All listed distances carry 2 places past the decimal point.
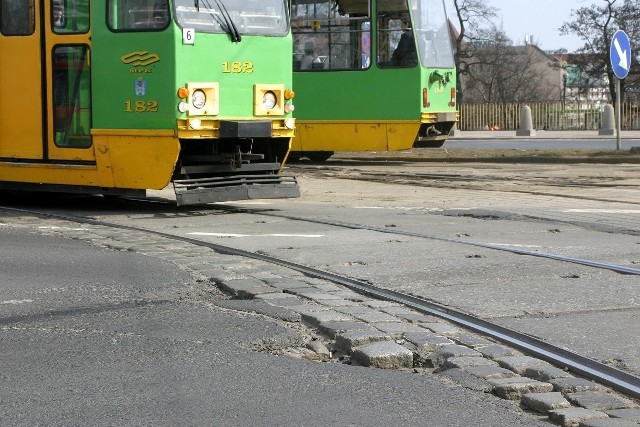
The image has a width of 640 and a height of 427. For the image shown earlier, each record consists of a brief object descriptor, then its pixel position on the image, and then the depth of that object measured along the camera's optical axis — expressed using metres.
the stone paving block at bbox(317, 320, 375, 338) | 8.83
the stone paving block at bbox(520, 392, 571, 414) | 6.66
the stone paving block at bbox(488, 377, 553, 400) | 7.00
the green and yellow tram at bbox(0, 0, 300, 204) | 17.82
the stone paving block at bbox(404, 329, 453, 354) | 8.25
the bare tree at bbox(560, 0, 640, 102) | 76.90
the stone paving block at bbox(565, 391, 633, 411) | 6.68
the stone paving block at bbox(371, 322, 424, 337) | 8.82
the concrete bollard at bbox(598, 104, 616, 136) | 55.85
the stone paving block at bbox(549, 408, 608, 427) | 6.38
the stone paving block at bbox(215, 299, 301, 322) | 9.50
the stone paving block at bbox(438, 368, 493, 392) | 7.18
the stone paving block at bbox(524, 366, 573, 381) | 7.37
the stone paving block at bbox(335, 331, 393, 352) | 8.38
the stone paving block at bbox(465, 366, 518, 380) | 7.44
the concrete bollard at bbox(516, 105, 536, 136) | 58.14
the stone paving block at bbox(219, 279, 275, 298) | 10.59
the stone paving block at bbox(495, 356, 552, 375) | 7.58
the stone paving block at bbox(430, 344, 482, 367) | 7.93
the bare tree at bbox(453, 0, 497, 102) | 79.04
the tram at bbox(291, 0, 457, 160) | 28.47
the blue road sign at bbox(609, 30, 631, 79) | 31.02
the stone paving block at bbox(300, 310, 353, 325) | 9.28
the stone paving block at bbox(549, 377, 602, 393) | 7.06
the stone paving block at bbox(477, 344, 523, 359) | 7.99
